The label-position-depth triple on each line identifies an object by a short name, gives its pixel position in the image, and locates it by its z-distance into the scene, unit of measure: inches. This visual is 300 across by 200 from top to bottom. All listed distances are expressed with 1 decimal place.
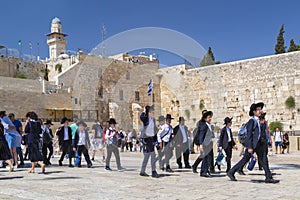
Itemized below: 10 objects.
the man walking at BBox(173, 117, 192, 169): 320.8
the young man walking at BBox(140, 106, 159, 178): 256.4
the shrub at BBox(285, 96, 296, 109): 874.8
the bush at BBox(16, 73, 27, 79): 1182.3
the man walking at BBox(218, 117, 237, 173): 283.7
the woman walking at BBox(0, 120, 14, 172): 253.1
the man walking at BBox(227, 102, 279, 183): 228.5
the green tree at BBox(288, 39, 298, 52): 1343.4
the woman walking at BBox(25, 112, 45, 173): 270.7
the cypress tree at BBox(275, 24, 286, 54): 1300.3
